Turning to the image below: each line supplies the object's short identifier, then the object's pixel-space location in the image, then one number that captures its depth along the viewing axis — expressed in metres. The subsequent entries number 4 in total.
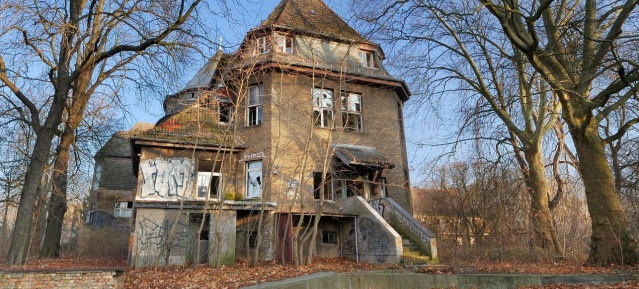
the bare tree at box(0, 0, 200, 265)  12.33
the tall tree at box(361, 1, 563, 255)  16.50
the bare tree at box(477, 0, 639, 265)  11.47
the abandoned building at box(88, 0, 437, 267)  16.12
